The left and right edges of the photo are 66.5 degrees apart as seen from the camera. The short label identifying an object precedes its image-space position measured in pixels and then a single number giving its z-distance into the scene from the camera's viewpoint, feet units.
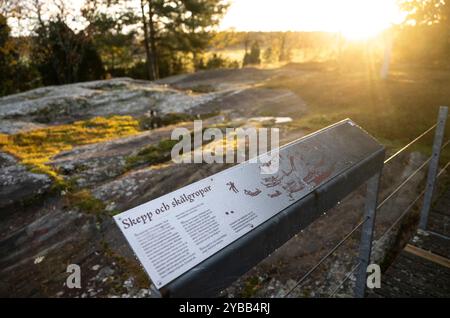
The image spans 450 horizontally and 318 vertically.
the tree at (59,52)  83.30
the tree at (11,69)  76.64
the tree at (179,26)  84.48
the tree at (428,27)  34.19
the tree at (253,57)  115.44
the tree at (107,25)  84.33
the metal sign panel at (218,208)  4.72
